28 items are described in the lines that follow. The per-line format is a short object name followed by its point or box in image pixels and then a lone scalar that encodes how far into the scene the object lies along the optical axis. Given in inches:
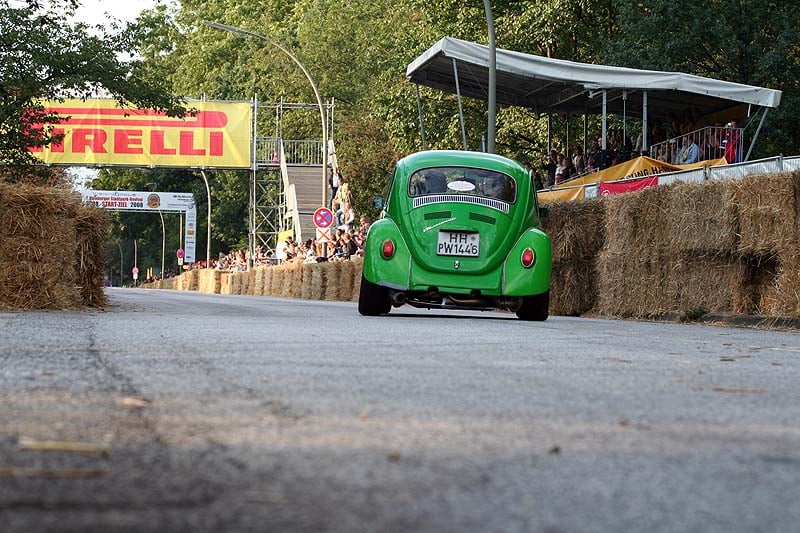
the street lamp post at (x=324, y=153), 1716.5
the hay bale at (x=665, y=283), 665.6
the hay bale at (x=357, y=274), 1294.3
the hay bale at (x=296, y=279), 1599.4
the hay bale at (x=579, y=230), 804.0
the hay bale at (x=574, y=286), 818.2
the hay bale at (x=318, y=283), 1451.8
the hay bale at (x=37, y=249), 613.3
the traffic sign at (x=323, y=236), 1673.2
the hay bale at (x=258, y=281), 1946.4
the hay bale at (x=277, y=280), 1754.4
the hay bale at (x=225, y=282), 2378.9
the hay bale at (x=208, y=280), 2504.9
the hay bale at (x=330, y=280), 1387.8
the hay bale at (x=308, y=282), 1507.1
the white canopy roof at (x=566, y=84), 996.6
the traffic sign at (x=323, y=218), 1566.2
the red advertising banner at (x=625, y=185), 830.5
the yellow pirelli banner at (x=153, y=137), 2244.1
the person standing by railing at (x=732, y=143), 941.2
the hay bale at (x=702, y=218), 646.5
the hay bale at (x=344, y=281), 1331.2
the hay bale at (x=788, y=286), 594.9
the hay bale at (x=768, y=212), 598.5
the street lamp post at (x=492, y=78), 1070.4
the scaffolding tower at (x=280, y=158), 2375.6
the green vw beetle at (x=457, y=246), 612.4
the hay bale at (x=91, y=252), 660.7
